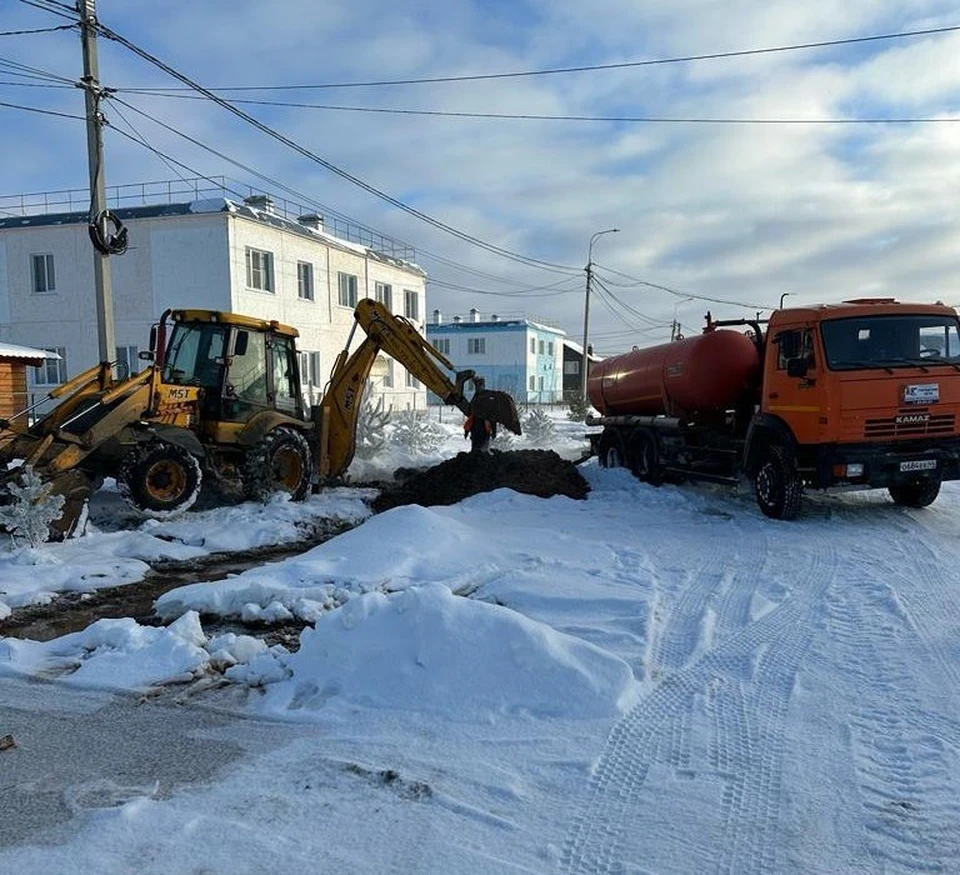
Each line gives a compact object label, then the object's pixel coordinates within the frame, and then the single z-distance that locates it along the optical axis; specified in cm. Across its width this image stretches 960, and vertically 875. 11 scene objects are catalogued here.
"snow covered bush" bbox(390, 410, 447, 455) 1889
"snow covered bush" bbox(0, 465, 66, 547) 776
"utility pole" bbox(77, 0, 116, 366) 1295
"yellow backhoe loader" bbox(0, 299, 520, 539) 908
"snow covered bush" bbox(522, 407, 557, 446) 2202
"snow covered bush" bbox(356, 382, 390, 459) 1688
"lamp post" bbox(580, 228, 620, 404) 3744
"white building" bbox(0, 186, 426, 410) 2391
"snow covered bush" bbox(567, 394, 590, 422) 3083
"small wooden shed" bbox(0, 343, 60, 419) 1972
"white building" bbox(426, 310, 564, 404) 5756
